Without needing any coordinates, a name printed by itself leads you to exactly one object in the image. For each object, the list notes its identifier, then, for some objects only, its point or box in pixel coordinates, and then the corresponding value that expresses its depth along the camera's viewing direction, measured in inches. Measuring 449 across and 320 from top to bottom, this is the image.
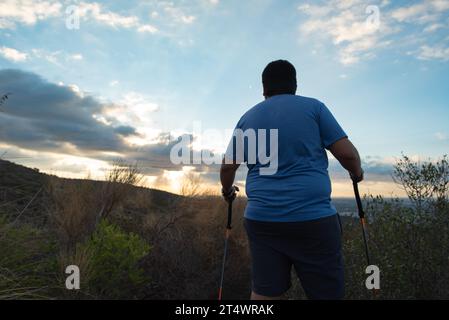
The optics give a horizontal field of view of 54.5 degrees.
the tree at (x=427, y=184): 249.8
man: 116.9
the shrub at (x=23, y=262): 194.5
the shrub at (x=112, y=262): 230.8
